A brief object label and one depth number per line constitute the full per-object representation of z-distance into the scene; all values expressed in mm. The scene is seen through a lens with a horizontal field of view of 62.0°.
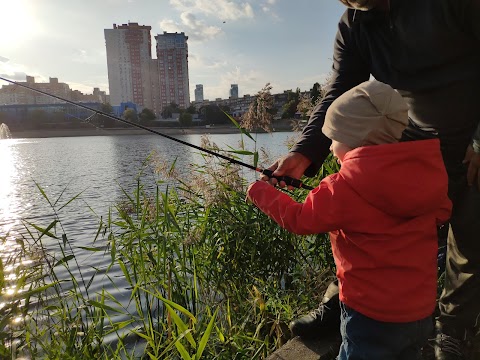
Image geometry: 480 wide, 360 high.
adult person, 1555
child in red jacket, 1325
